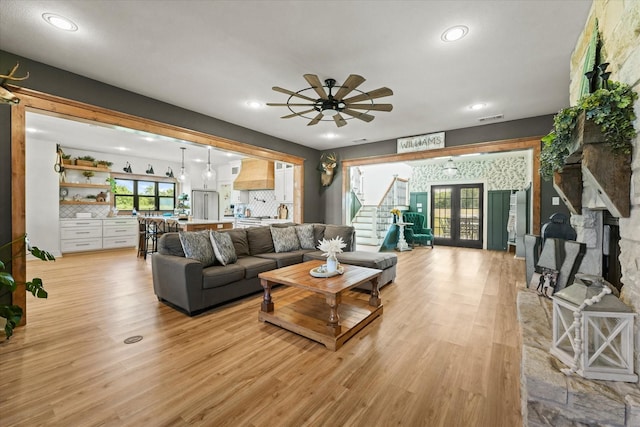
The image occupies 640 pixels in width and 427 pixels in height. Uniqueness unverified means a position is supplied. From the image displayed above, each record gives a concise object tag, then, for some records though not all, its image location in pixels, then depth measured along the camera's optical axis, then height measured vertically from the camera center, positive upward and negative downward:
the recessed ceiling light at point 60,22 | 2.21 +1.63
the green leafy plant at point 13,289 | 2.15 -0.71
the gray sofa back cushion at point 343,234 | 4.93 -0.44
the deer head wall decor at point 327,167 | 6.73 +1.14
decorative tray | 2.83 -0.68
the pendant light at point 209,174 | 5.96 +0.83
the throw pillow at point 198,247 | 3.32 -0.48
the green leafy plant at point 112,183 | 7.58 +0.78
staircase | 7.56 -0.33
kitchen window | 8.01 +0.49
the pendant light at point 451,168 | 7.25 +1.17
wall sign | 5.32 +1.43
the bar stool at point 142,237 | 6.39 -0.66
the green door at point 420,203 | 8.90 +0.27
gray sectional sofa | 2.97 -0.75
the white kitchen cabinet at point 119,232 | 7.24 -0.63
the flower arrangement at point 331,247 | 2.92 -0.40
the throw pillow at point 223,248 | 3.53 -0.52
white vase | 2.94 -0.60
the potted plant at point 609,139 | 1.43 +0.40
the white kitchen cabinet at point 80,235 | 6.56 -0.64
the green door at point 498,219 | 7.58 -0.24
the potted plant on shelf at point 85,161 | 6.94 +1.31
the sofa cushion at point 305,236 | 4.91 -0.49
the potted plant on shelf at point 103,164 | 7.32 +1.29
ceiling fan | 2.52 +1.21
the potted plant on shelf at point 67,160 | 6.71 +1.30
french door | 8.10 -0.12
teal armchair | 7.80 -0.60
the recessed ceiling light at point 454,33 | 2.30 +1.60
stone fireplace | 1.26 -0.84
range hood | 7.79 +1.05
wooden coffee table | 2.40 -1.11
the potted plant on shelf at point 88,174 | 7.21 +0.98
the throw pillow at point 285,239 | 4.55 -0.51
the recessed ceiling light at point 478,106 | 3.98 +1.61
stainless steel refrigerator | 9.49 +0.20
